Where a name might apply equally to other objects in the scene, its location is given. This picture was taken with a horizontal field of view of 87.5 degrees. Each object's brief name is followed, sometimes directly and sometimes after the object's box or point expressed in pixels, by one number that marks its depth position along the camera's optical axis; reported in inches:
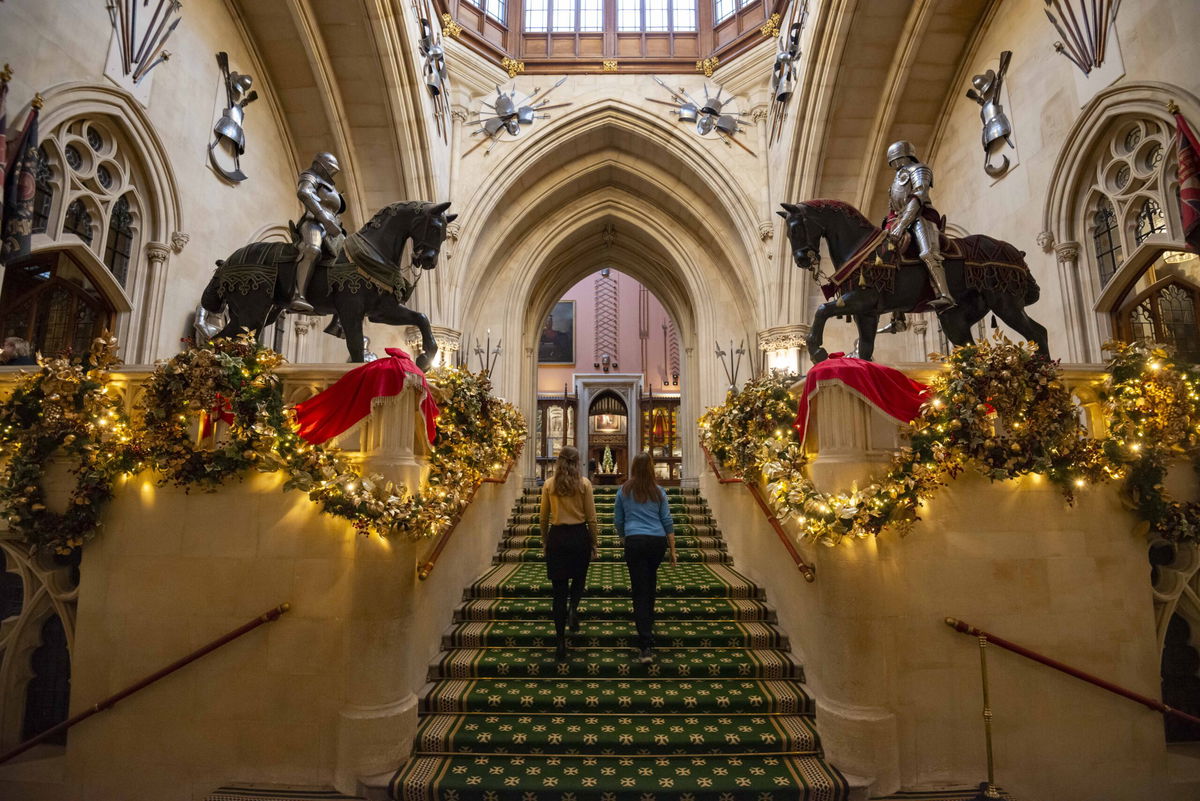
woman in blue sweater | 159.6
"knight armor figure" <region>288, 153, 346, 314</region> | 195.5
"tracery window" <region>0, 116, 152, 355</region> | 208.7
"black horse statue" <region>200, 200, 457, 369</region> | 195.9
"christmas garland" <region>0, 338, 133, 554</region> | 143.5
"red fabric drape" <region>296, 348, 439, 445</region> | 143.8
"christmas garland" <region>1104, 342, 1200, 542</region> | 144.4
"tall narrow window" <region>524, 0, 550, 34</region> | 495.8
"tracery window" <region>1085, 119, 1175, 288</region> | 220.2
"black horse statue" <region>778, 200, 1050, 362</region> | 196.2
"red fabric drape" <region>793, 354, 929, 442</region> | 144.3
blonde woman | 159.2
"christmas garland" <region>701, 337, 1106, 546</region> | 135.7
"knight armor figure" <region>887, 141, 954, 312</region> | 193.3
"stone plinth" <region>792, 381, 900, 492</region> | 141.4
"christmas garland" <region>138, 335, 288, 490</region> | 138.1
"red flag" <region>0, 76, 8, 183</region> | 164.9
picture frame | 779.4
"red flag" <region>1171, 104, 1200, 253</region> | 177.6
